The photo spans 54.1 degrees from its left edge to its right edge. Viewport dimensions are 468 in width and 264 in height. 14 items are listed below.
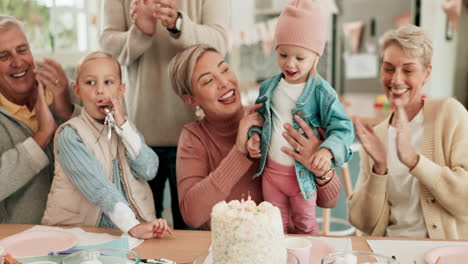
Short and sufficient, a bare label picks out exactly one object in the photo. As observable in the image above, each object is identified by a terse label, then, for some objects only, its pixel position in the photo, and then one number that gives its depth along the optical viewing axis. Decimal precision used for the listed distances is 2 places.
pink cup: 1.13
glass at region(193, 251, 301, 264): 1.04
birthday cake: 0.95
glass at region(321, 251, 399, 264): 1.05
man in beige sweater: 1.76
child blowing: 1.54
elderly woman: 1.54
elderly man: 1.71
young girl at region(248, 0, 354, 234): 1.40
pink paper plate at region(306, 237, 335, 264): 1.25
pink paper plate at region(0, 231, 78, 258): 1.34
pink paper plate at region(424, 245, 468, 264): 1.22
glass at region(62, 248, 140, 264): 1.12
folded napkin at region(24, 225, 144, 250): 1.36
